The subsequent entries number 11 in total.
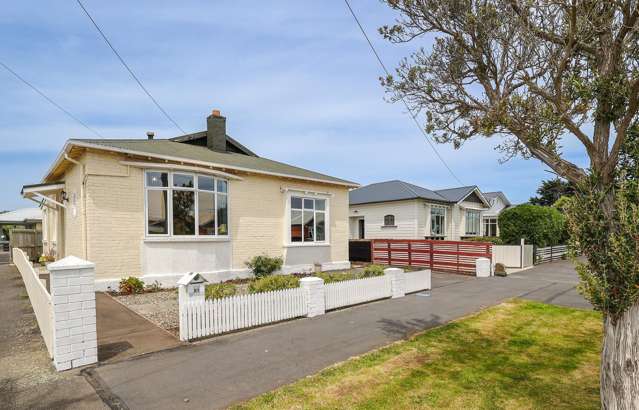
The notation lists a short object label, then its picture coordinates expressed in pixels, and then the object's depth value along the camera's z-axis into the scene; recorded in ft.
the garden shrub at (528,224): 68.03
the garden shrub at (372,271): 35.91
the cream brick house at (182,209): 34.55
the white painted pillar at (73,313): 16.83
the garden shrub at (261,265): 44.57
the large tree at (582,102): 10.52
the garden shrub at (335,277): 31.65
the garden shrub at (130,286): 34.33
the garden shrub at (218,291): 24.50
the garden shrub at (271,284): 27.48
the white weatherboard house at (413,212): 77.61
